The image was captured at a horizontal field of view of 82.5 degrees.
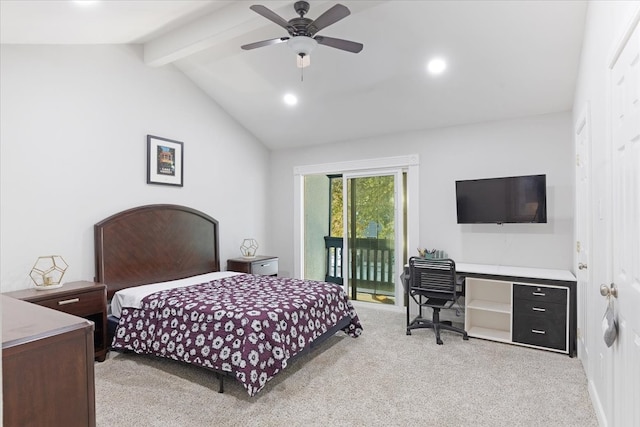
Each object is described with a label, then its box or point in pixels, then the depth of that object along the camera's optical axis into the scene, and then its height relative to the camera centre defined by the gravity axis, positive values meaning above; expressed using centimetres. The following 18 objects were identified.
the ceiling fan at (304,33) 250 +131
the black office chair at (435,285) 363 -78
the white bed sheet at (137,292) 326 -76
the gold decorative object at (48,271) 311 -53
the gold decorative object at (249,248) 529 -56
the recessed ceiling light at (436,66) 355 +142
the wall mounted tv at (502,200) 370 +9
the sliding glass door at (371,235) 494 -36
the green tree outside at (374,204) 495 +7
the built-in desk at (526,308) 332 -99
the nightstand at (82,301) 288 -74
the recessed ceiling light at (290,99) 451 +139
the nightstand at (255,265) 481 -74
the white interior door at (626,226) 147 -8
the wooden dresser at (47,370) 126 -58
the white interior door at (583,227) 264 -16
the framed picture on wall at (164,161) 412 +58
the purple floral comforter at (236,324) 253 -90
